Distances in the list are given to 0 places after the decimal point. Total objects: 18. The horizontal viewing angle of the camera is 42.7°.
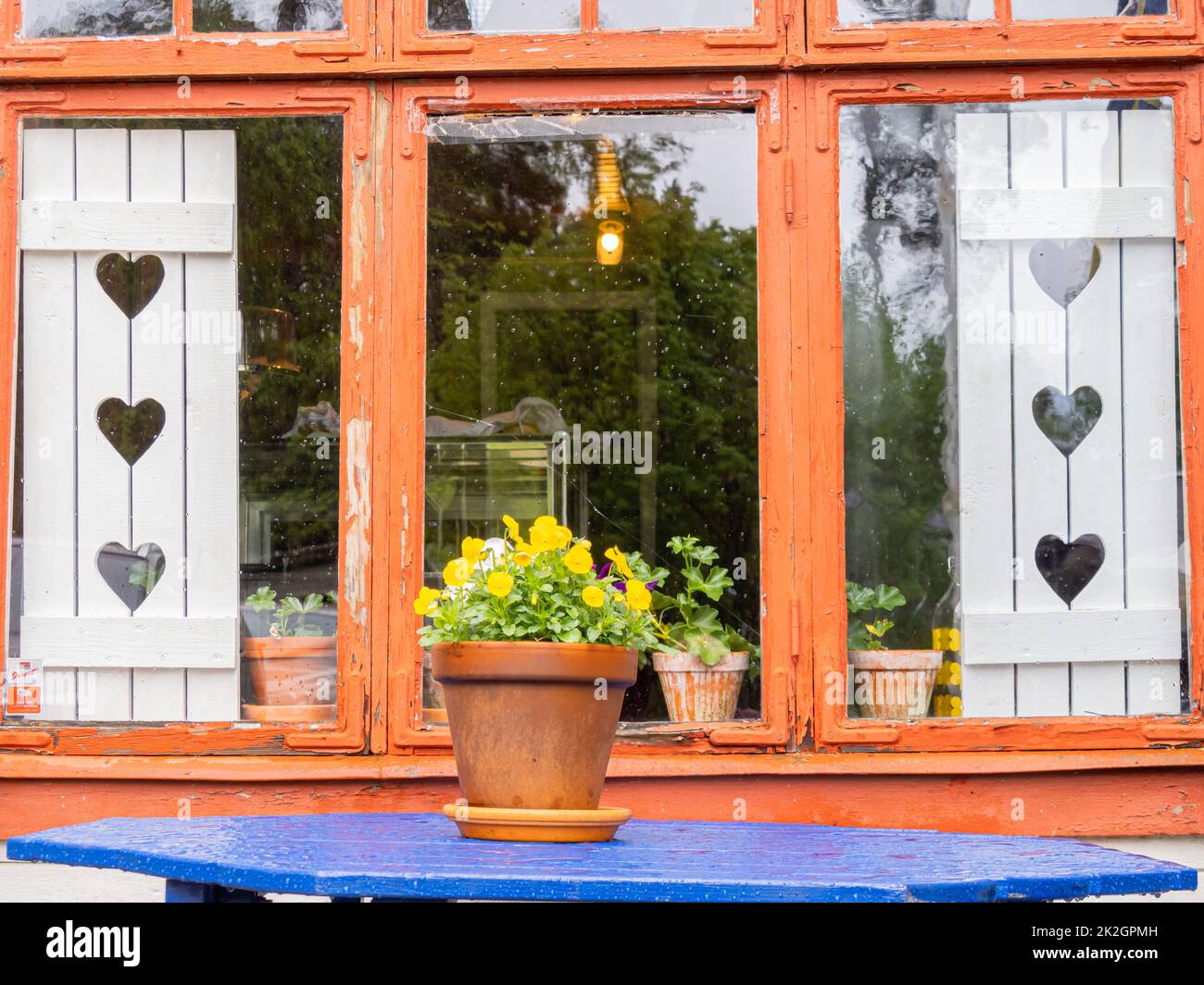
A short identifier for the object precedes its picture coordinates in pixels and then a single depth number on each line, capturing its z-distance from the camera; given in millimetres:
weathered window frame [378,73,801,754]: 4539
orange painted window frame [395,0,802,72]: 4668
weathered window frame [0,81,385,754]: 4555
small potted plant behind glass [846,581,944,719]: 4590
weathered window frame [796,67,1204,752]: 4512
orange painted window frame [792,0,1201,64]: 4625
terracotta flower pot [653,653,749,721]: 4633
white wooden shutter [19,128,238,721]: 4660
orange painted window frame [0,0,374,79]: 4688
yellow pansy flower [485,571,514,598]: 2691
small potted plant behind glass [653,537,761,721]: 4641
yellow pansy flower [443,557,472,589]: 2807
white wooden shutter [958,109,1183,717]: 4602
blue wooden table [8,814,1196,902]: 2029
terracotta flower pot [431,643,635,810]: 2635
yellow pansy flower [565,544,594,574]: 2768
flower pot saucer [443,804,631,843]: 2590
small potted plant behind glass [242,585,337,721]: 4633
